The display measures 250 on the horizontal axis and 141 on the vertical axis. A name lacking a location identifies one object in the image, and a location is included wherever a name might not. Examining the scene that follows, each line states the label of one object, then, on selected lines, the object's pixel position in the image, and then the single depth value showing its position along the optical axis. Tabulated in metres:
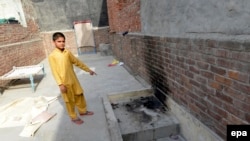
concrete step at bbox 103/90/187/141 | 3.24
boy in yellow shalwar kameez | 3.23
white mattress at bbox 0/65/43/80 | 5.71
